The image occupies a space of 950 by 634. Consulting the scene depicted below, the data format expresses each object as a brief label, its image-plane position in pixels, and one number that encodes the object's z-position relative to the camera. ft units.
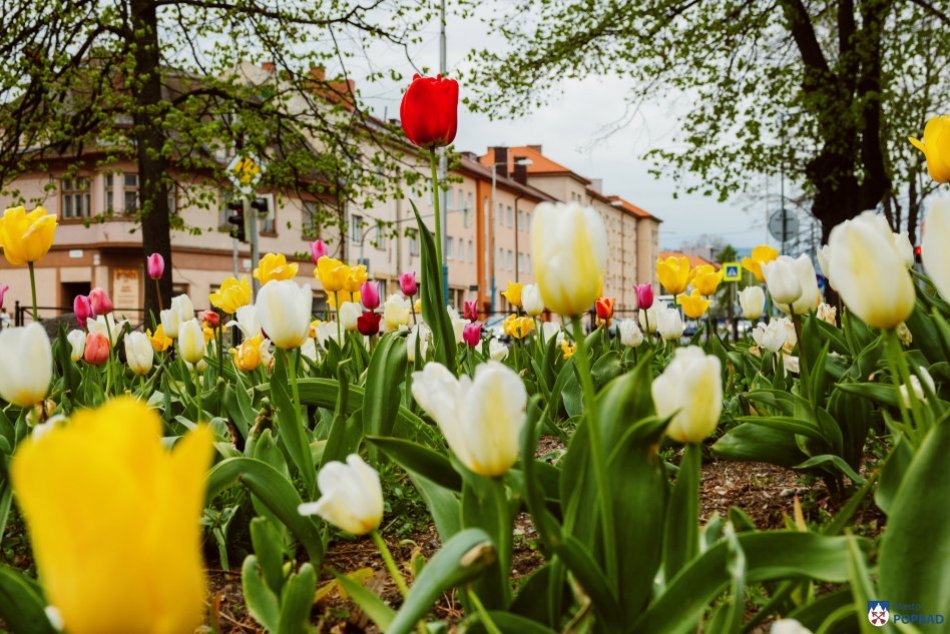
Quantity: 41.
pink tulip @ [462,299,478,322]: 12.82
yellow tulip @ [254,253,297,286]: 9.21
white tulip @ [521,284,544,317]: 12.52
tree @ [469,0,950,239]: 41.50
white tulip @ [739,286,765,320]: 11.97
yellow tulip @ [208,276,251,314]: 10.62
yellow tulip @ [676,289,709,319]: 13.58
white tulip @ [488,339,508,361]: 12.63
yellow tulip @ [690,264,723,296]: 13.25
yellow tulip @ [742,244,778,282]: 10.80
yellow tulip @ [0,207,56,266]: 7.29
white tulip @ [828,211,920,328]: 3.36
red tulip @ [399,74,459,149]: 7.00
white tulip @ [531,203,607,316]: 3.21
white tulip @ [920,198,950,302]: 3.46
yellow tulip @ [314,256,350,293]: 10.47
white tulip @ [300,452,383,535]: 3.65
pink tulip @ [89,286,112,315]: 11.34
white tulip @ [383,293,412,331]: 11.75
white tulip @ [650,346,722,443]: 3.39
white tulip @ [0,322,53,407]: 4.54
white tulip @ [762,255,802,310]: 7.16
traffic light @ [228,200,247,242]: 48.80
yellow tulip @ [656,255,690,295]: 11.36
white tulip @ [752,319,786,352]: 10.26
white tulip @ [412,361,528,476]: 3.08
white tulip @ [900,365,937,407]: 5.01
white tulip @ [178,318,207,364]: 9.05
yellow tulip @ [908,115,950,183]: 6.19
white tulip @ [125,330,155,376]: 9.66
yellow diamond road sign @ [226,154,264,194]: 40.04
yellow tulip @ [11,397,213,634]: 1.64
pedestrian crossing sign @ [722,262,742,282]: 67.67
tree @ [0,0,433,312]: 38.40
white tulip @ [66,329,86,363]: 11.27
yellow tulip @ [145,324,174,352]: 13.11
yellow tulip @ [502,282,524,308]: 15.10
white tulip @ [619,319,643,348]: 12.65
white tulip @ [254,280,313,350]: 5.78
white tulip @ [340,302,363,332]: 11.57
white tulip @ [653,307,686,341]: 12.75
